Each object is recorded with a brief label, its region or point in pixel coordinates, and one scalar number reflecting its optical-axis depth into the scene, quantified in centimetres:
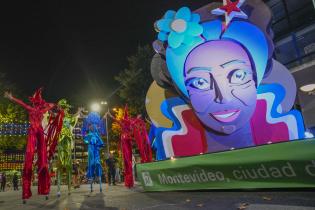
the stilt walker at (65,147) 1141
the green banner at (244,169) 701
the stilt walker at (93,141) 1269
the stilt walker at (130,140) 1353
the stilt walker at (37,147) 945
